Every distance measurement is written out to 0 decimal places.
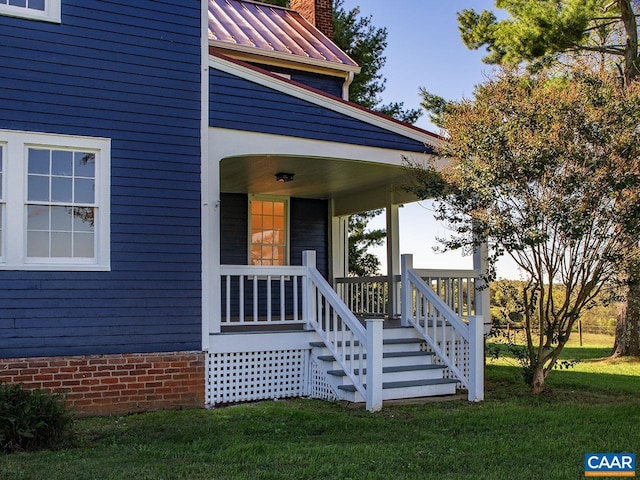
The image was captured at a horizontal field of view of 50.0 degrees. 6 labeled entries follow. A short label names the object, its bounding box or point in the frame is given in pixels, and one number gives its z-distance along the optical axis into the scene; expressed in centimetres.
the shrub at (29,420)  628
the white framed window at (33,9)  777
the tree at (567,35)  1450
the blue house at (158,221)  780
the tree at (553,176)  878
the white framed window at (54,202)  768
